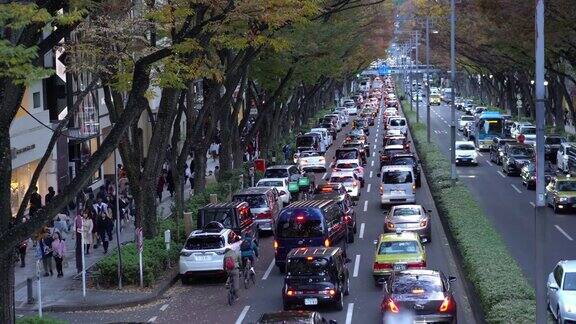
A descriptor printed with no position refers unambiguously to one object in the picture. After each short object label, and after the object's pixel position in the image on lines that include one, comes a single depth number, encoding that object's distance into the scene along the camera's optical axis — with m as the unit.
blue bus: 70.25
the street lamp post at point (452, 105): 43.94
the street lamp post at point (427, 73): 66.39
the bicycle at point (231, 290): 24.56
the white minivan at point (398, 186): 41.28
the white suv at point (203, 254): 27.20
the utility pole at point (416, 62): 92.88
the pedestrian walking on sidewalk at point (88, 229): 31.89
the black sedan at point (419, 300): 19.58
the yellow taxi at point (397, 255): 25.31
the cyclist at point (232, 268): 24.53
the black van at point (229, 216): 31.03
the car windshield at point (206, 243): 27.33
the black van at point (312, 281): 22.66
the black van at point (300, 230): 28.00
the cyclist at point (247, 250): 27.50
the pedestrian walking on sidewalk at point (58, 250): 28.29
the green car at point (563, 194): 38.91
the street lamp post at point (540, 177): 15.86
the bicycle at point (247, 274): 26.83
